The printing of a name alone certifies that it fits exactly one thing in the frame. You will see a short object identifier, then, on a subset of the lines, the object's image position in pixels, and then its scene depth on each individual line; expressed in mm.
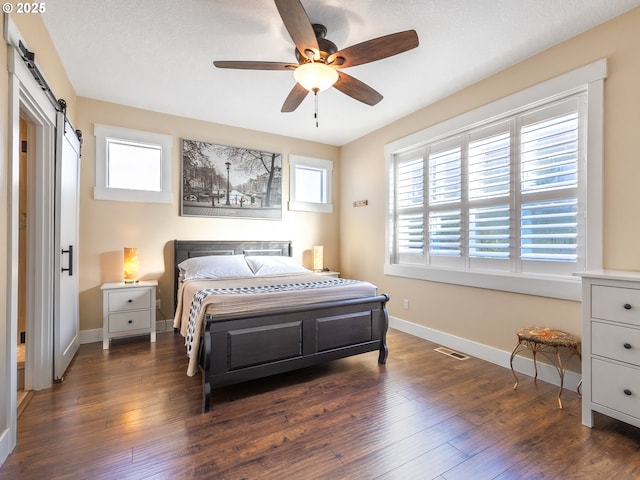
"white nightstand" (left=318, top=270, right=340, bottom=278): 4641
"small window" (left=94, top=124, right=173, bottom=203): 3682
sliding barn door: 2525
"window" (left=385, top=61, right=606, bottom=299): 2461
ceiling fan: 1870
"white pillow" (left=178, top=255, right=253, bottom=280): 3553
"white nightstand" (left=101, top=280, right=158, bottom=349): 3379
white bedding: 2275
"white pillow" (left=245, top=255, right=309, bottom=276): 3854
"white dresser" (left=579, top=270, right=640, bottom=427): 1807
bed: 2246
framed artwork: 4164
